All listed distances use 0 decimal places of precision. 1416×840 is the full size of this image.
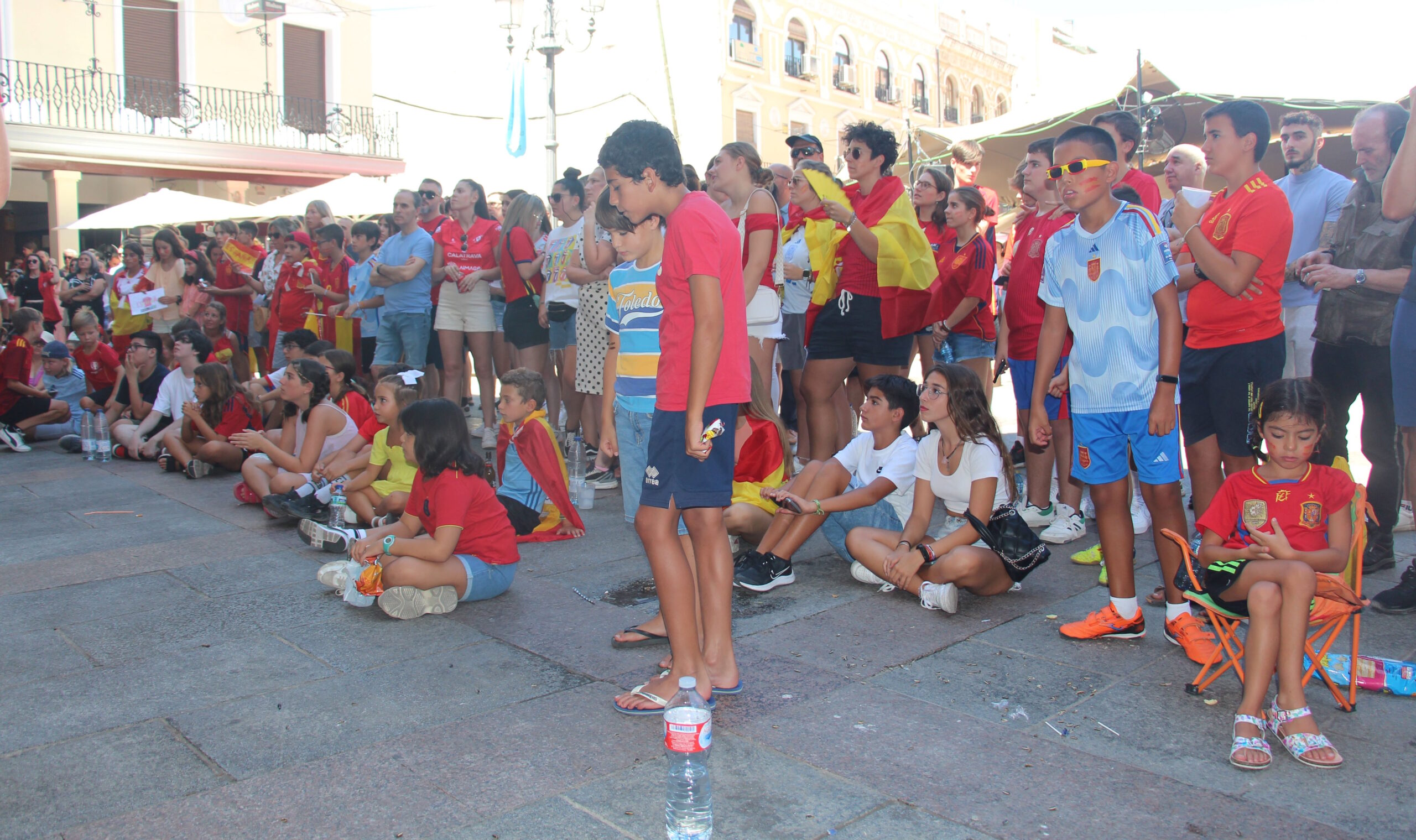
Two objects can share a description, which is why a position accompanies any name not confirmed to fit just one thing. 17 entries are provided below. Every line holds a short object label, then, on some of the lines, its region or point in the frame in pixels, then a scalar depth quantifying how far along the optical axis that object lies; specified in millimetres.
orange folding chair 3137
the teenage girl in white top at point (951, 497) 4242
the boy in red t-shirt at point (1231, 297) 3826
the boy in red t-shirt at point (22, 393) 9086
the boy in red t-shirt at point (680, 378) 3143
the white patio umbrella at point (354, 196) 15250
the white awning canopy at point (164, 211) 15891
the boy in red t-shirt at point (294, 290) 9266
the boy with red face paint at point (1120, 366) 3711
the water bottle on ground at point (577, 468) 6301
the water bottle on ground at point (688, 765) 2471
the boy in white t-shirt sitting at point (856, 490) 4641
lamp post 14555
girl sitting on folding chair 2924
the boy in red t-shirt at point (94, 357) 9367
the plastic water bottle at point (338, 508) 5770
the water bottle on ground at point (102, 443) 8484
